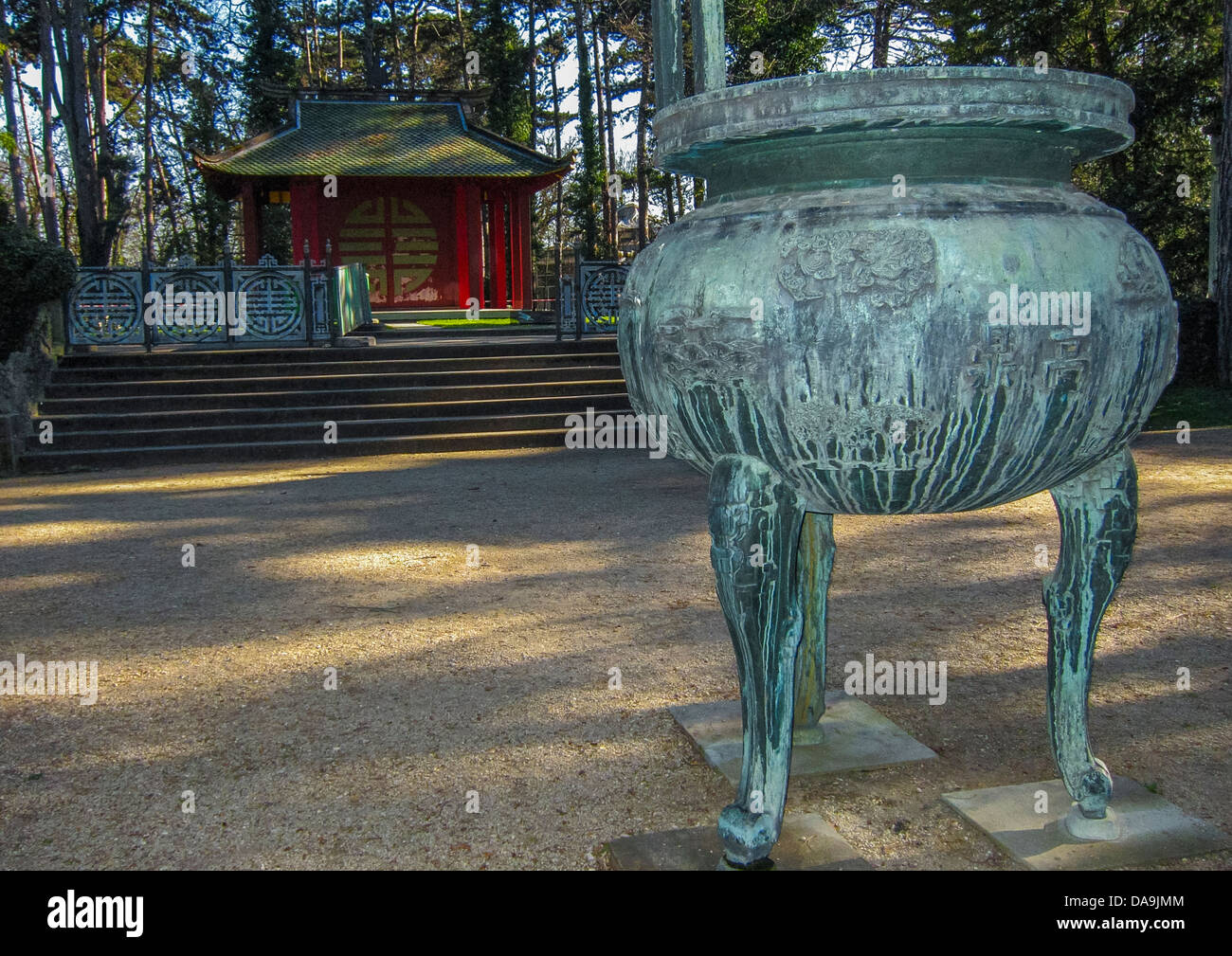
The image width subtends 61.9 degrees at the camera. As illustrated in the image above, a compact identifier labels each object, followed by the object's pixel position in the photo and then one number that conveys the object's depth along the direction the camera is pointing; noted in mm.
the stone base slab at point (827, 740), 3180
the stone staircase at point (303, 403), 10750
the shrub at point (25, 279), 10656
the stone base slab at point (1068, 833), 2543
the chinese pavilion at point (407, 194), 21688
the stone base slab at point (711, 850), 2541
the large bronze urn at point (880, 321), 2049
